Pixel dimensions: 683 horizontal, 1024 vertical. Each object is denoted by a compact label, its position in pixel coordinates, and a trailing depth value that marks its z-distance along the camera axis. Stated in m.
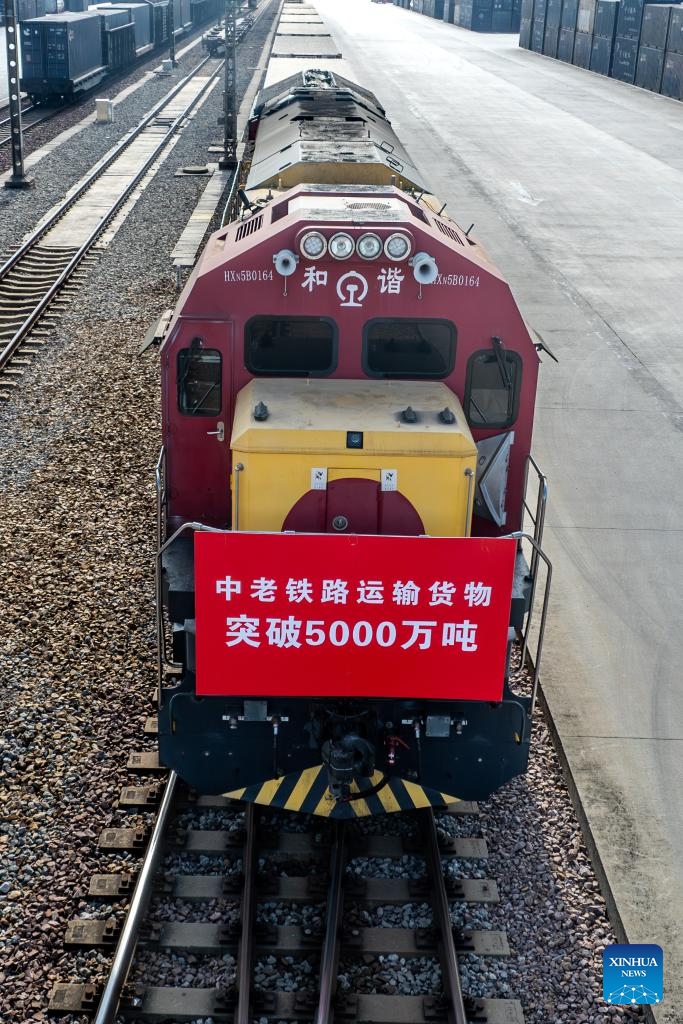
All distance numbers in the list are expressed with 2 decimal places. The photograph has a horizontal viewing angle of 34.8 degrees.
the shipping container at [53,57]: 40.44
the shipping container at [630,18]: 53.70
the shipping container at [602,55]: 59.53
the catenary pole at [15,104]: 25.83
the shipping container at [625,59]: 56.25
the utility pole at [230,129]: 31.86
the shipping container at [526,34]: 74.94
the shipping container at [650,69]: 53.38
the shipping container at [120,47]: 49.12
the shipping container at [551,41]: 69.06
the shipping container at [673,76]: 50.91
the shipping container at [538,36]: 71.94
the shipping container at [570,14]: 64.38
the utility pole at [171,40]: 56.03
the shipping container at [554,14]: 67.31
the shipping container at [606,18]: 56.94
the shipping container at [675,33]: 48.31
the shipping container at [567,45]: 66.00
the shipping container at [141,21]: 56.19
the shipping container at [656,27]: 50.12
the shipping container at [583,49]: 62.84
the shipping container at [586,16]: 61.07
